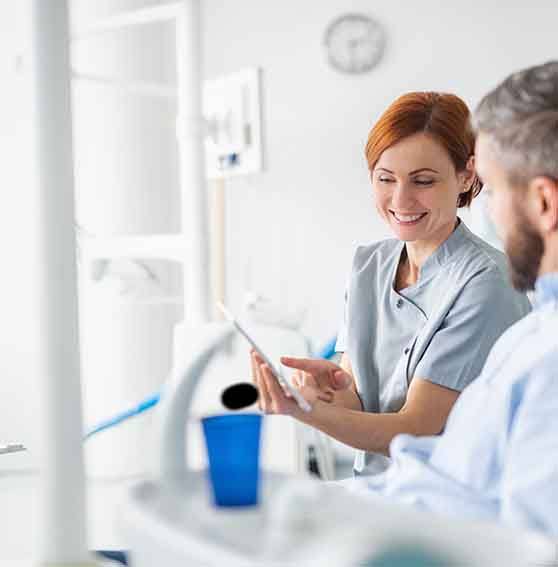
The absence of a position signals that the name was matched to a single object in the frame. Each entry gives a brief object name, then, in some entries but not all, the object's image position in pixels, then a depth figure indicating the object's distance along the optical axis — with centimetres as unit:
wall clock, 470
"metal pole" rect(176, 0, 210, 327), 317
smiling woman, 161
